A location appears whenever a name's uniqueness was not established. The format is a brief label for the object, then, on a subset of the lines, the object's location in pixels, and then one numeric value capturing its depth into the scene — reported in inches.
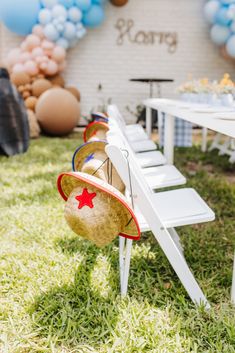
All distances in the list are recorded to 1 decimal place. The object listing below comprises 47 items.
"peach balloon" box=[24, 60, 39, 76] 245.8
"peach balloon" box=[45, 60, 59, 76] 253.8
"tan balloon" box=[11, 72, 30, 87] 247.0
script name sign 294.8
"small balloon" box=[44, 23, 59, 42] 244.4
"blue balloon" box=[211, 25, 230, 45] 265.2
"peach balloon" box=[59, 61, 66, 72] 267.1
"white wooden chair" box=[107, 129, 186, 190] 93.0
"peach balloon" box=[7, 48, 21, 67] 251.4
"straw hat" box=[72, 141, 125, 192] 64.0
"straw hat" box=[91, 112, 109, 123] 102.8
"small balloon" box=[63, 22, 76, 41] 250.5
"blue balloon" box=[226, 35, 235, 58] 258.5
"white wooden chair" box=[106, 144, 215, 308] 56.6
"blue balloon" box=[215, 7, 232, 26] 250.9
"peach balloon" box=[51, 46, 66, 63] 251.1
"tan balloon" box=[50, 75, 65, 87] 271.9
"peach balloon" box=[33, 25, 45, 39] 247.9
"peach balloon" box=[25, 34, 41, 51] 246.7
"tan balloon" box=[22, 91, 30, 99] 253.9
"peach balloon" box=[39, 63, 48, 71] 249.9
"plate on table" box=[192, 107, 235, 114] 88.7
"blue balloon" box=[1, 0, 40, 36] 237.9
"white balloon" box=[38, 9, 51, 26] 243.7
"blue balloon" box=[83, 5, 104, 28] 261.9
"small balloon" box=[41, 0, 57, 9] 243.6
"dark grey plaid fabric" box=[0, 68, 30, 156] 189.9
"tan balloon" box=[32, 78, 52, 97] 252.2
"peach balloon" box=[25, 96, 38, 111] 252.4
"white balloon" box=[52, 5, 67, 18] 242.4
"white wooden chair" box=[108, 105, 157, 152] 133.8
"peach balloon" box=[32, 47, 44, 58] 246.5
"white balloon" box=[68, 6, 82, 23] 247.9
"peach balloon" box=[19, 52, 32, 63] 248.5
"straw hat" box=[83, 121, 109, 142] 86.8
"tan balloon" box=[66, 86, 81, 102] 278.3
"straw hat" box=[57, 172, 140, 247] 54.6
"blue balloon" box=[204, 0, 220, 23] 259.8
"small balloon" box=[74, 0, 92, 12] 249.0
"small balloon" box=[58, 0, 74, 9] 244.7
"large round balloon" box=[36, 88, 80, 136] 240.7
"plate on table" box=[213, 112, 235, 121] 74.0
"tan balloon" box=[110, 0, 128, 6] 279.9
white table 69.0
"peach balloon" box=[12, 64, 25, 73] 246.1
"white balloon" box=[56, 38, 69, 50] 255.1
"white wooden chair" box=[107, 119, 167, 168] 114.1
